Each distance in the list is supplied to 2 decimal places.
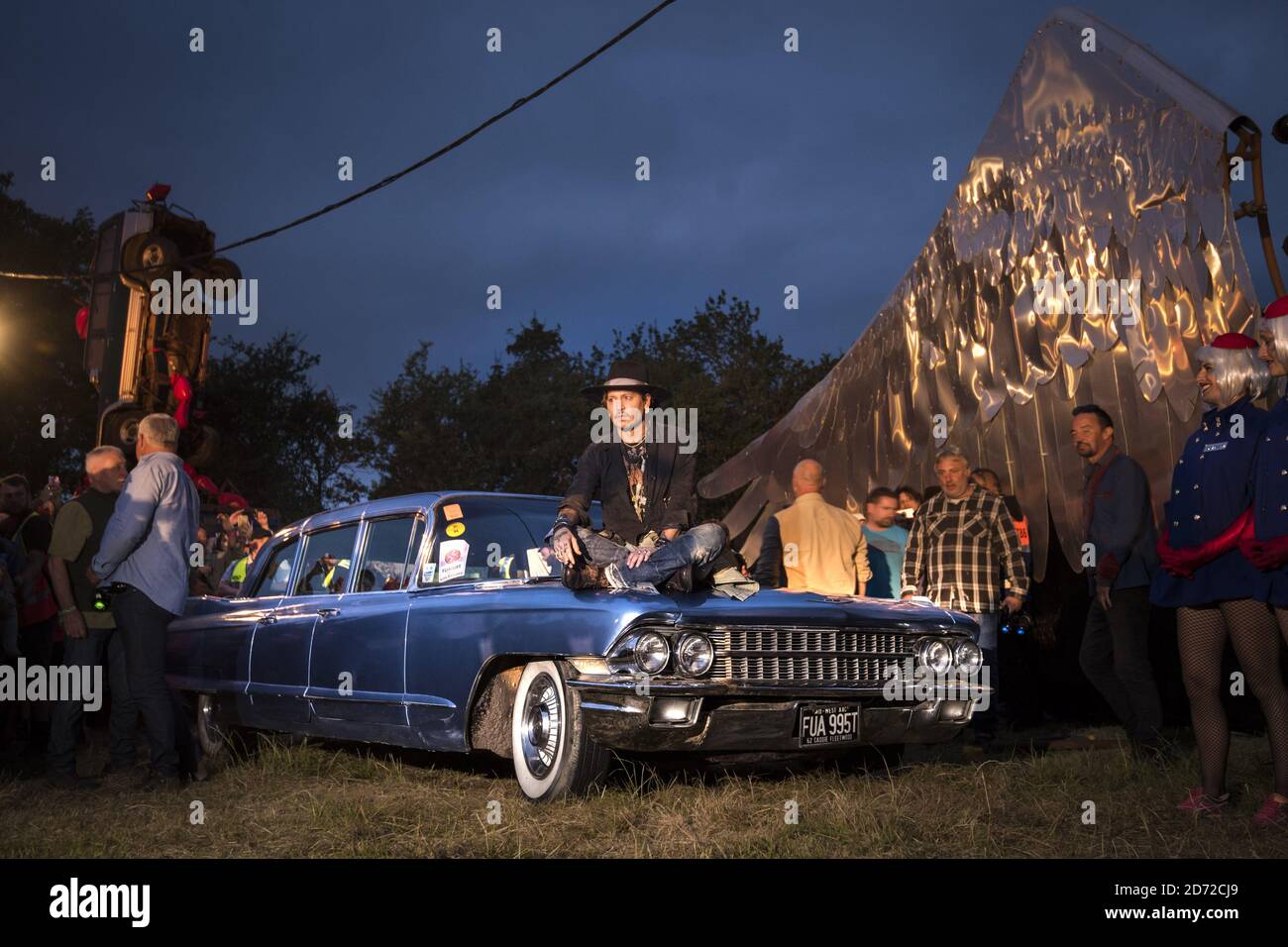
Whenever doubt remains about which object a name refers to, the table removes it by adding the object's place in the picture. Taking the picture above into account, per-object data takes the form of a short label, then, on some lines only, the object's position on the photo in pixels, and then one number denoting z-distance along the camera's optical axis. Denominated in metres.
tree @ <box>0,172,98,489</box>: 35.00
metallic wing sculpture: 6.90
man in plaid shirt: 7.18
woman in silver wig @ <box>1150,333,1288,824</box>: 4.47
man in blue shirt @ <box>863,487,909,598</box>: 8.51
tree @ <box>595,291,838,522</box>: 31.70
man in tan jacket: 7.28
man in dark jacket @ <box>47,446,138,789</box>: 6.26
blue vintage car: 4.80
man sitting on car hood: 5.13
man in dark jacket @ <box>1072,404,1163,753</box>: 6.23
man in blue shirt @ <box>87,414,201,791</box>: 5.91
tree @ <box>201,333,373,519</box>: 39.94
